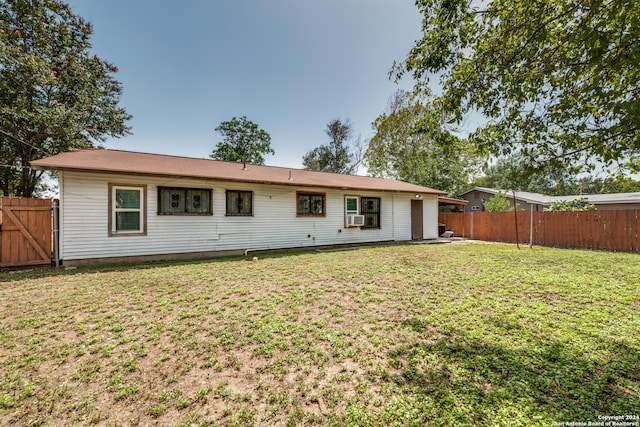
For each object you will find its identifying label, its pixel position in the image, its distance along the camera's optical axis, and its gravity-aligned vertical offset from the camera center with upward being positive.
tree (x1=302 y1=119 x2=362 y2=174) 29.83 +7.83
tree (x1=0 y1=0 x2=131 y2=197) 10.81 +6.16
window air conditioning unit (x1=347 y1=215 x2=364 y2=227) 11.52 -0.22
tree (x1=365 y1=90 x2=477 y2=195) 23.86 +5.81
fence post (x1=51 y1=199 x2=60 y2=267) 6.97 -0.52
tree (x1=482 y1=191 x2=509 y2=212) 17.59 +0.79
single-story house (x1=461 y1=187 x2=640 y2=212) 16.72 +1.15
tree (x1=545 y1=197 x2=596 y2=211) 12.14 +0.45
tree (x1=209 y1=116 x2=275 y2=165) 28.38 +8.60
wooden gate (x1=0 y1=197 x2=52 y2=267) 6.51 -0.42
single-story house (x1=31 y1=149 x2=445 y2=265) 7.08 +0.29
